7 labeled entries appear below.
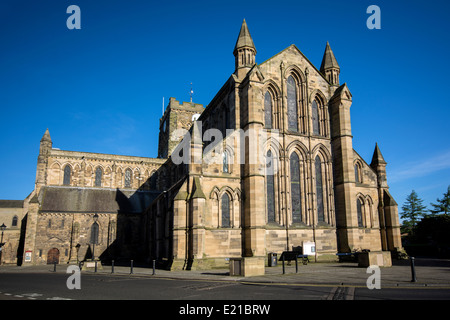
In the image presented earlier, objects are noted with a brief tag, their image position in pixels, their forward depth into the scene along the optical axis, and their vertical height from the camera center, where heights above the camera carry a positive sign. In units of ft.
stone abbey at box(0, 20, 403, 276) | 80.43 +12.68
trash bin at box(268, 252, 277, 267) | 76.92 -6.33
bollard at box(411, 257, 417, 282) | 44.11 -5.64
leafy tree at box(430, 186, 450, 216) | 220.02 +16.37
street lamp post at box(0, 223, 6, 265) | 146.84 -5.82
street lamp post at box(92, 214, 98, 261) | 140.60 +0.79
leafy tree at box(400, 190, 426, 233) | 261.24 +14.97
